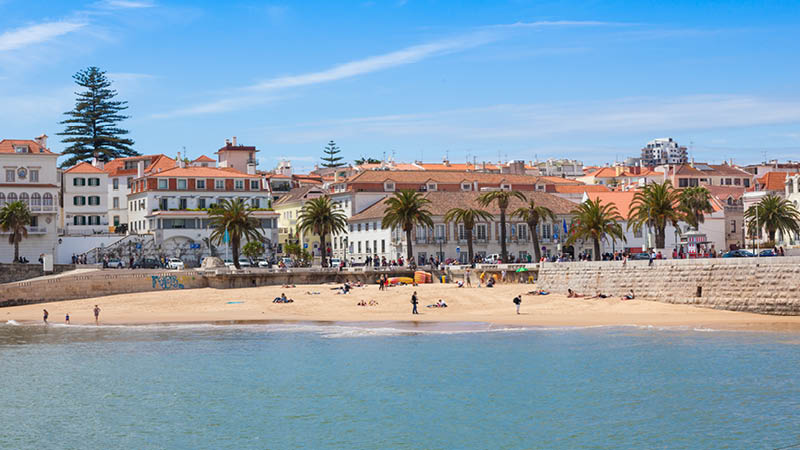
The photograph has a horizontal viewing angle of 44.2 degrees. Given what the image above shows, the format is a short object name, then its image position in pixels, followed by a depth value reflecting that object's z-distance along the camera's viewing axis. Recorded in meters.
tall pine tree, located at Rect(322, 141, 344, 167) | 185.38
